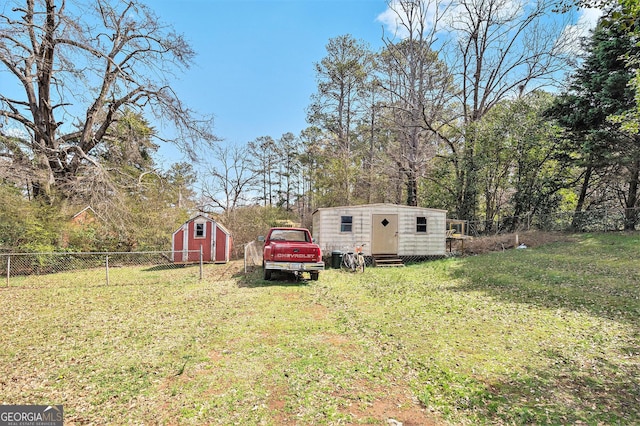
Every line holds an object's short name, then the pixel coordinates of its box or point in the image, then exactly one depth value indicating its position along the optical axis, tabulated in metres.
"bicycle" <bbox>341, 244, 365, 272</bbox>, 12.35
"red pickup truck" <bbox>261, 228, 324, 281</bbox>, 9.46
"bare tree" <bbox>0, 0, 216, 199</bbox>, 10.83
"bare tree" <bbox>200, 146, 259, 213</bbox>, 25.14
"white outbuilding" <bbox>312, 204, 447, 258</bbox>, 14.04
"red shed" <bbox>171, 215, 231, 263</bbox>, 14.56
